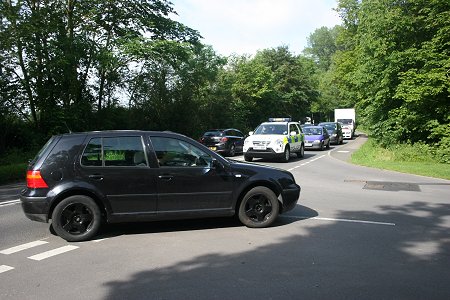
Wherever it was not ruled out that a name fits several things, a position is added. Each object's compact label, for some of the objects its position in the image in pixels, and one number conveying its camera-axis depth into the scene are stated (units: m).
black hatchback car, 6.09
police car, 18.20
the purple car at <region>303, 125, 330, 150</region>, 27.39
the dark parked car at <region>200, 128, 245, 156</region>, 22.44
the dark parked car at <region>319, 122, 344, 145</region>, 33.57
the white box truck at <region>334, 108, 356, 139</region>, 43.81
